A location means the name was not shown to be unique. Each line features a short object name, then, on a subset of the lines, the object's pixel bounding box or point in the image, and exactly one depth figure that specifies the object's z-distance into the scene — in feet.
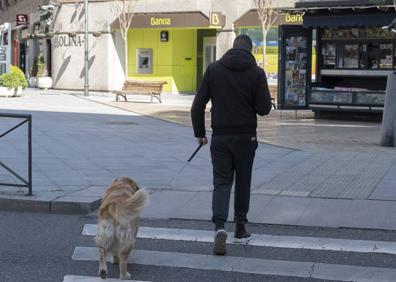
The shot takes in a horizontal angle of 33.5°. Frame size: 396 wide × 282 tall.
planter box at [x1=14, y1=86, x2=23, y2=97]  86.53
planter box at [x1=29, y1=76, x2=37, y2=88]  115.24
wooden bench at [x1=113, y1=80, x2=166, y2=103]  80.64
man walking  19.40
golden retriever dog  17.03
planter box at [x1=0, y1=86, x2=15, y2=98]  84.94
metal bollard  40.73
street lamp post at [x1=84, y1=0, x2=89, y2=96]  88.99
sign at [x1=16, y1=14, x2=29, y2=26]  126.41
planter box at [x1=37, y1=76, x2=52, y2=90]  110.01
